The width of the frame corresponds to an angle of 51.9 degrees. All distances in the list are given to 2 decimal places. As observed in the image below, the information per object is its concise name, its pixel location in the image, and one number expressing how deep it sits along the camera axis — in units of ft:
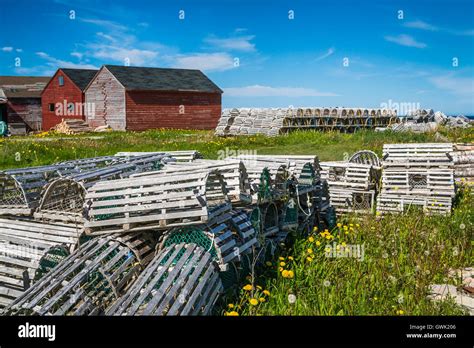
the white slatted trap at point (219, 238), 12.67
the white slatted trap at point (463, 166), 29.89
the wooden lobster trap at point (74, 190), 15.80
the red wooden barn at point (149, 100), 94.58
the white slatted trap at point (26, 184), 16.71
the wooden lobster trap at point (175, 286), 10.44
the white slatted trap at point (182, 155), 26.09
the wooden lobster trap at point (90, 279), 10.96
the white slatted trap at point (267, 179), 16.67
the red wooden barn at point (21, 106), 101.65
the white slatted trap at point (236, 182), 15.75
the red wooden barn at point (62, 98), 104.27
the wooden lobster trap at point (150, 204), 12.84
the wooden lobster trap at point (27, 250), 12.78
